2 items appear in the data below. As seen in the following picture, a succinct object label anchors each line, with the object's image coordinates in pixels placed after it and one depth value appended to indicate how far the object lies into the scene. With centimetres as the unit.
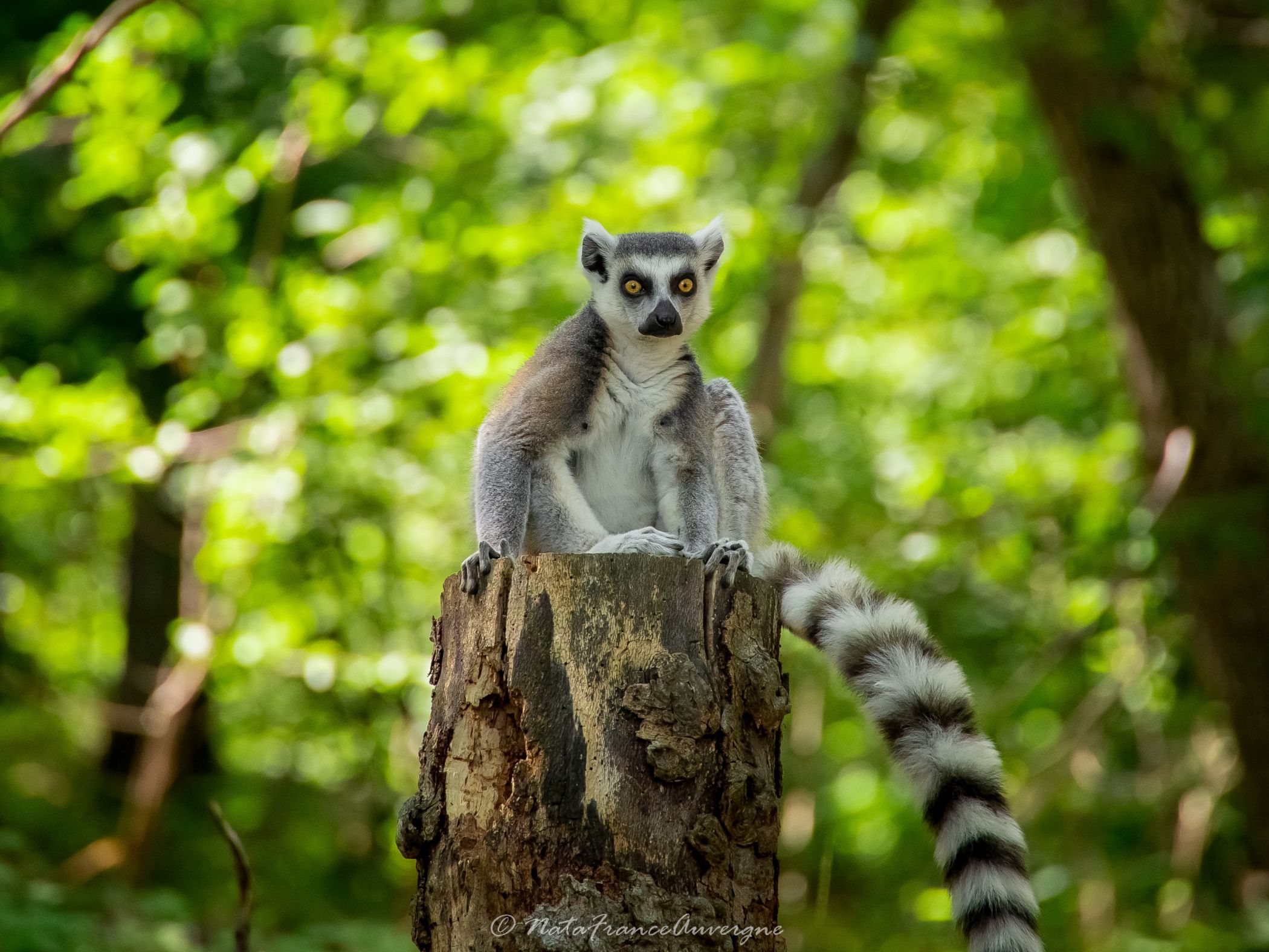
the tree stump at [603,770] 582
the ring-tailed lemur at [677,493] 649
